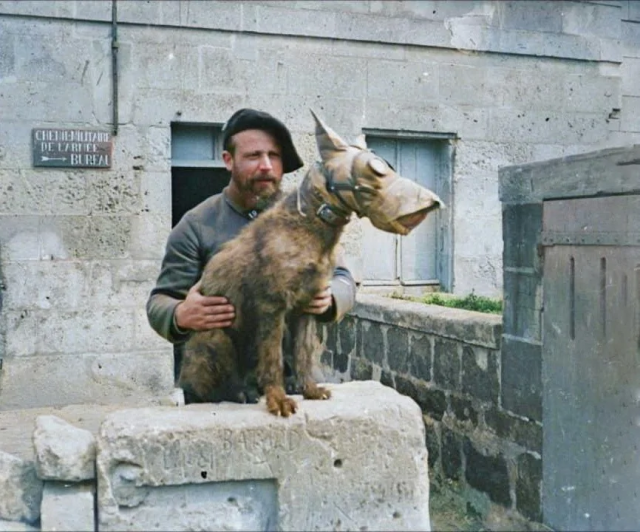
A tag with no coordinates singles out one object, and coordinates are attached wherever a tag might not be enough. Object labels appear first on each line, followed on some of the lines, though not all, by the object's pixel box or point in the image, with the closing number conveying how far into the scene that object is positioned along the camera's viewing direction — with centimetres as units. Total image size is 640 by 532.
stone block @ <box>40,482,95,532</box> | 257
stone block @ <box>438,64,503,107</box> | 764
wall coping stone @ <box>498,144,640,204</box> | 371
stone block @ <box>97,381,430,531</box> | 255
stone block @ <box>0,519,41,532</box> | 271
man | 267
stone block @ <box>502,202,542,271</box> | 436
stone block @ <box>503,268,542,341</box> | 433
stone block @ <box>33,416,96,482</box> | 258
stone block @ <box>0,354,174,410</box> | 638
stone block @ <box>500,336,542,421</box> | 430
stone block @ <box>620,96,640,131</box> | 842
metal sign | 636
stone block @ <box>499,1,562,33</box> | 780
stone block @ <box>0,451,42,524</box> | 277
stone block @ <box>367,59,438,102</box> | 739
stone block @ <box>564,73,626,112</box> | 817
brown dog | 237
